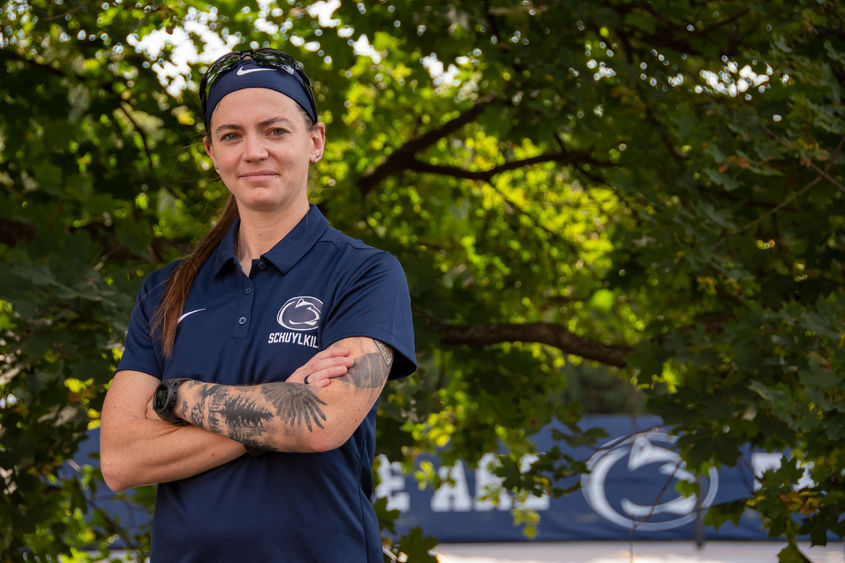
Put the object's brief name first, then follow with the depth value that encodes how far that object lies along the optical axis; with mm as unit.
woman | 1604
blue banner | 13273
